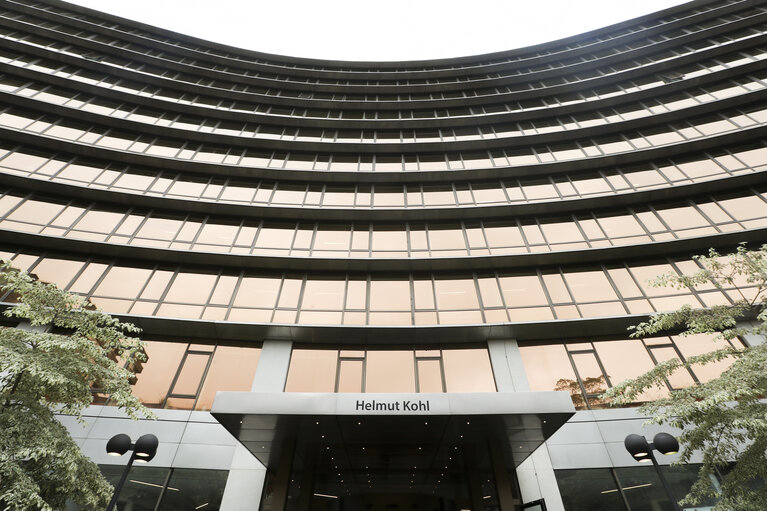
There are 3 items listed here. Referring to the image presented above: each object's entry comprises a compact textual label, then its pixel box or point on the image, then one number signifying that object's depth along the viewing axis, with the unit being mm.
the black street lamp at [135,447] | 8516
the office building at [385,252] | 12477
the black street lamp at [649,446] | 8242
